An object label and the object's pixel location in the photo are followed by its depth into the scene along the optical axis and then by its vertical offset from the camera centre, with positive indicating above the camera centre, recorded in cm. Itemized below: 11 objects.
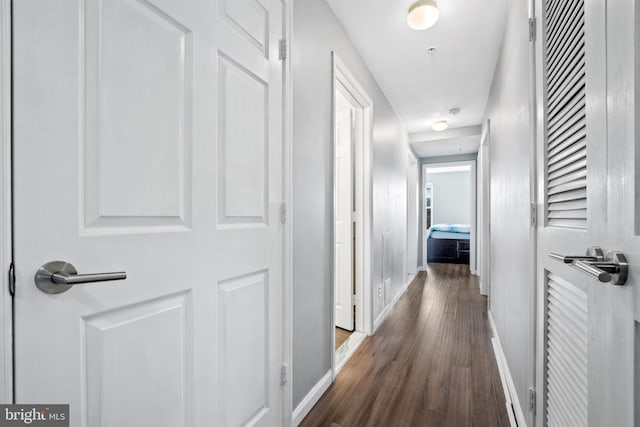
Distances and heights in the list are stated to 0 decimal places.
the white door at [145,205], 61 +2
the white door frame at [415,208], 554 +10
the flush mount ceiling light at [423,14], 186 +123
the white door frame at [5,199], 55 +2
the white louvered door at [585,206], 54 +2
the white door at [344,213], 280 +0
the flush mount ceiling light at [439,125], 422 +124
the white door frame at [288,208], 142 +2
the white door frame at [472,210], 559 +6
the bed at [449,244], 690 -71
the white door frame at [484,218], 402 -6
